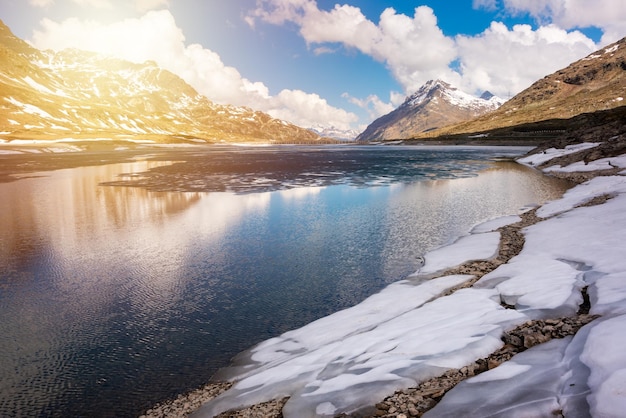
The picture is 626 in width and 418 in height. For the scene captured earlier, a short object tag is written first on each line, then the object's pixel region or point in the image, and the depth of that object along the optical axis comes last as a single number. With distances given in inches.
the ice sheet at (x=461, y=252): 696.4
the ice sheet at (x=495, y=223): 939.3
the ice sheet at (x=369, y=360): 330.0
